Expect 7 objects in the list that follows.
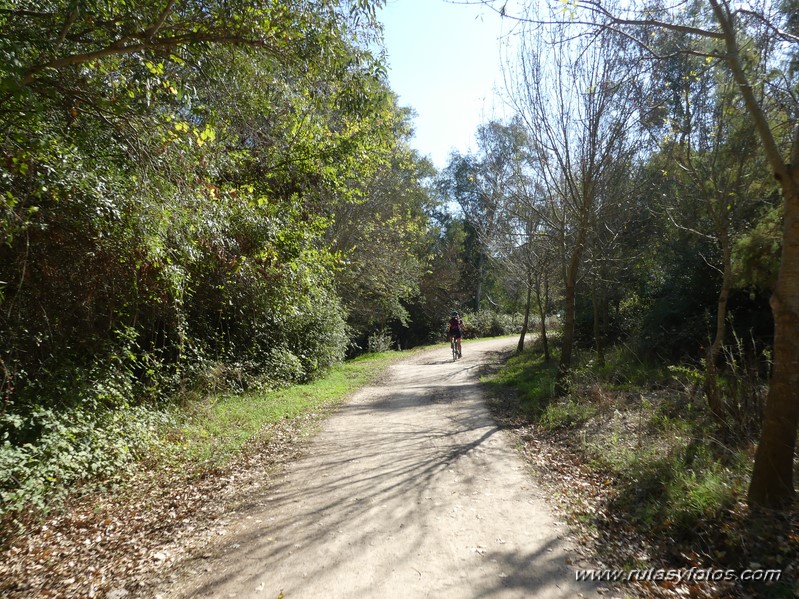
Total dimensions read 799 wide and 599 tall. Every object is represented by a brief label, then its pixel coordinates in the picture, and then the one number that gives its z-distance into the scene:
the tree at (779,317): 3.96
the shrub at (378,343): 26.16
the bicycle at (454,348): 19.88
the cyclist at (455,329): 19.64
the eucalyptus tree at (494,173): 12.51
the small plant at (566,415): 8.06
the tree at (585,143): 8.95
